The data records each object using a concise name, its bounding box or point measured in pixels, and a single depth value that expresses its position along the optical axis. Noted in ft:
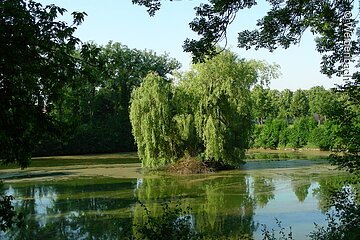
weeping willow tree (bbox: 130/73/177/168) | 62.80
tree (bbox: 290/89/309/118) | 155.43
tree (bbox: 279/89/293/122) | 152.88
